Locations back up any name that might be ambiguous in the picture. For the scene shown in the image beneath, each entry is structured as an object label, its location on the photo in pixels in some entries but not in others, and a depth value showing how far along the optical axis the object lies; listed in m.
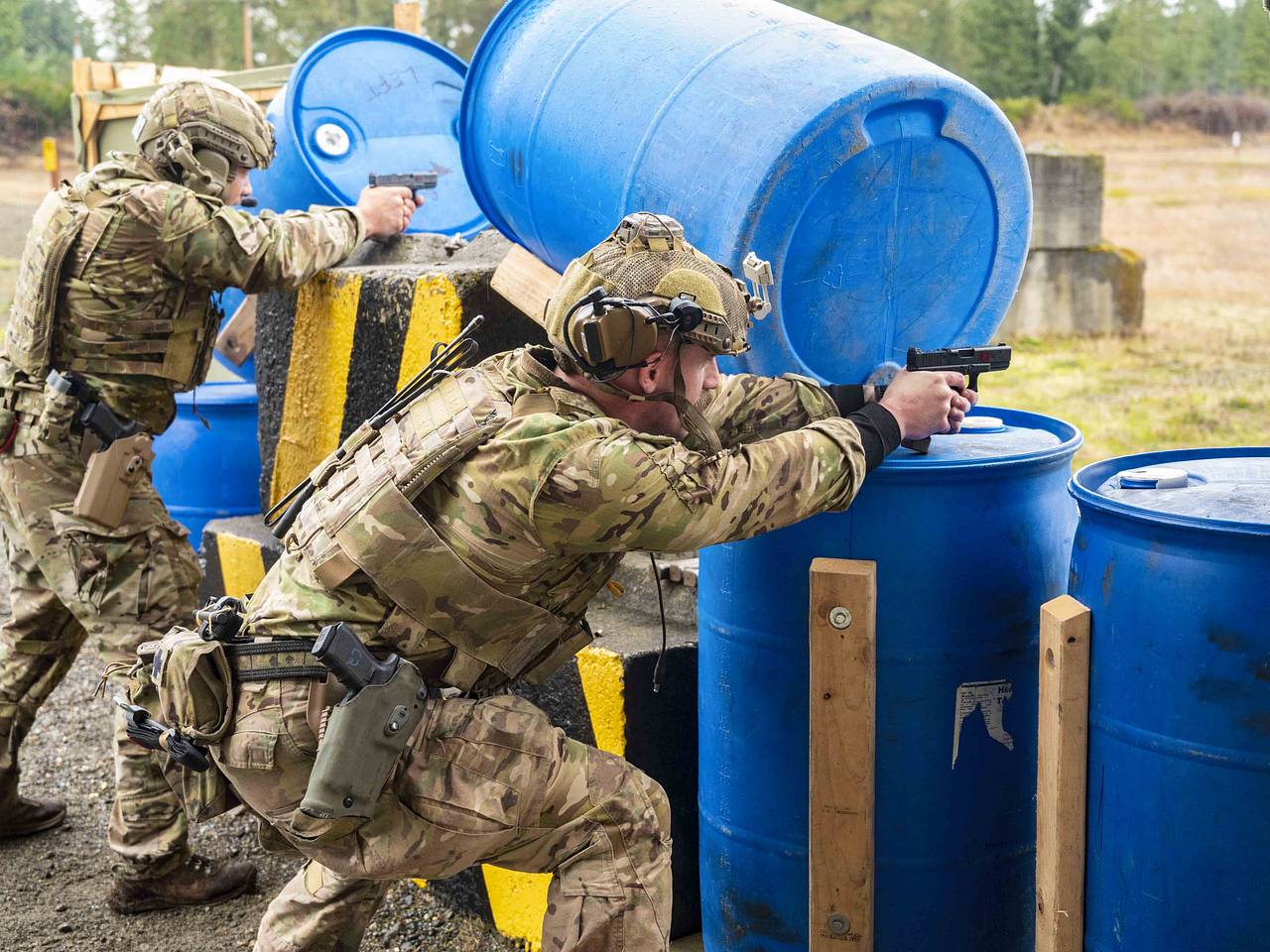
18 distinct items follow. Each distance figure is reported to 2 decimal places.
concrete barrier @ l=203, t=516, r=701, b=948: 3.25
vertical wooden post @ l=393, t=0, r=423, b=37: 6.98
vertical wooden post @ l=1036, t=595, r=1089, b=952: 2.24
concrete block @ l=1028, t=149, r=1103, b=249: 12.87
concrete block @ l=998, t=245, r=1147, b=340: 12.88
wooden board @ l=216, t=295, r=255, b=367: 5.09
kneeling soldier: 2.28
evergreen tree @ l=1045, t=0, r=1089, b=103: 27.23
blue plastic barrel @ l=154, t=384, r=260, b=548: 5.52
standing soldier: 3.77
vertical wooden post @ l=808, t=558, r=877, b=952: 2.47
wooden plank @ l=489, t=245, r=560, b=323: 3.38
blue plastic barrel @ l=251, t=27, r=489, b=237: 4.81
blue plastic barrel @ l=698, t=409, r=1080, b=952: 2.53
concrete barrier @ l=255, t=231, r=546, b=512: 3.73
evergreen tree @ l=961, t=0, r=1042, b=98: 27.45
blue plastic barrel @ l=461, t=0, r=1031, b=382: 2.52
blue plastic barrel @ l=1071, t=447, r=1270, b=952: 2.03
